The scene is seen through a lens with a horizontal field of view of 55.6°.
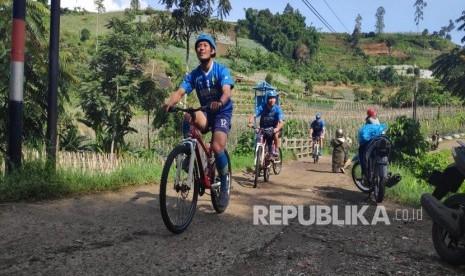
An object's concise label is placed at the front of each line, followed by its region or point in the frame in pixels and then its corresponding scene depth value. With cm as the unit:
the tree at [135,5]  8166
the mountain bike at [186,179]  386
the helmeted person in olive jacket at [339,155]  1205
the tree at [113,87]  1377
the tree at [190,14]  1516
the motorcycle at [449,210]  359
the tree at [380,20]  15123
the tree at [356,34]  12645
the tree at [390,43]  12494
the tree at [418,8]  12938
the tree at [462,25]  3076
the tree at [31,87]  731
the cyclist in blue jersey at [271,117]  877
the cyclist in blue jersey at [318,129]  1584
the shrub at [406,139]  1313
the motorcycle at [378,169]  702
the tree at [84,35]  6979
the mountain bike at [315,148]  1538
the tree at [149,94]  1427
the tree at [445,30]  14650
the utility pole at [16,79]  523
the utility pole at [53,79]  584
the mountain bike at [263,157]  834
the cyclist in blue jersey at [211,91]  462
